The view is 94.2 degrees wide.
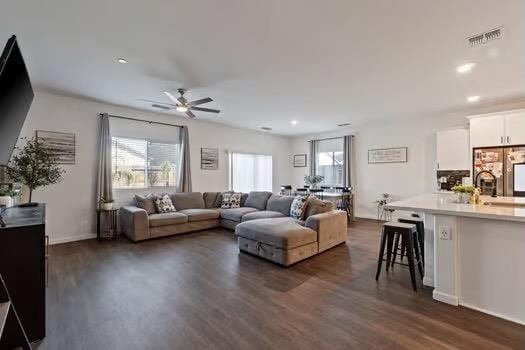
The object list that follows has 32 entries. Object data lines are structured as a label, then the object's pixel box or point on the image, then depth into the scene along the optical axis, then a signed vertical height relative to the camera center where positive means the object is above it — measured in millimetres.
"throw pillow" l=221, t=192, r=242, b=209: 6141 -587
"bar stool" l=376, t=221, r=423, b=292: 2729 -745
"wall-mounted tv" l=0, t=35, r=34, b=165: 1356 +539
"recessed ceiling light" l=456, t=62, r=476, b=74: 3227 +1516
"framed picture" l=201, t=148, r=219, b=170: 6695 +542
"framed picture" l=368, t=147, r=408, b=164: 6359 +632
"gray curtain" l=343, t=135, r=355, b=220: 7270 +515
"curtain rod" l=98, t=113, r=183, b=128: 5156 +1313
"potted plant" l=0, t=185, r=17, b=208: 2793 -226
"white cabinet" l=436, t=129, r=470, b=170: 5172 +637
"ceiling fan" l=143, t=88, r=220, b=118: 3914 +1212
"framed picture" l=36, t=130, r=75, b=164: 4409 +626
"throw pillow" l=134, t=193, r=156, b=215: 5148 -539
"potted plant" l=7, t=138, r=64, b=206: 3693 +160
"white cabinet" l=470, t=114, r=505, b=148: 4566 +922
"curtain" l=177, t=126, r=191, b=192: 6145 +321
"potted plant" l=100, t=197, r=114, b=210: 4828 -525
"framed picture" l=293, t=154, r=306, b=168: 8797 +648
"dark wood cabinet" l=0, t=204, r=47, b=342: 1806 -701
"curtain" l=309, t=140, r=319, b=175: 8297 +853
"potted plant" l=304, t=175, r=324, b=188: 7672 -60
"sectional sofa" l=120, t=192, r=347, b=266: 3521 -812
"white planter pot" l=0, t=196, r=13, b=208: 2781 -276
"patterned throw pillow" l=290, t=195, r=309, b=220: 4496 -554
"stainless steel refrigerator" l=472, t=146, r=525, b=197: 4429 +266
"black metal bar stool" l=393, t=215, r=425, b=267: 3153 -700
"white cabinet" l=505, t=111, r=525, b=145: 4371 +917
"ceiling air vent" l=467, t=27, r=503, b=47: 2490 +1501
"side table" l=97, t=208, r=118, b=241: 4762 -894
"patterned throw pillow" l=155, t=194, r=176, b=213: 5300 -578
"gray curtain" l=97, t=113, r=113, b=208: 4926 +274
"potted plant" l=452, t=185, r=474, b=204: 2900 -162
